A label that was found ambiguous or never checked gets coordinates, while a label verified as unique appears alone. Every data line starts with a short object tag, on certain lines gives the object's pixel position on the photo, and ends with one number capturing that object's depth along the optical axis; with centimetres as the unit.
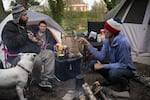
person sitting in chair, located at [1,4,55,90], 263
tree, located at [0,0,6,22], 520
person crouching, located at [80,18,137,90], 245
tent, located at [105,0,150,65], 423
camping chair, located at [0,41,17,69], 271
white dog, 236
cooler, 321
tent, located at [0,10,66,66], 369
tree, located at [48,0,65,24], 906
